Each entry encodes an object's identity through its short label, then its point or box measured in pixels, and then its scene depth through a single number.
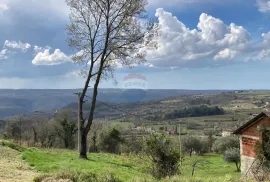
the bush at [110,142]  58.41
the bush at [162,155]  14.11
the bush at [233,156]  52.14
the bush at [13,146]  22.11
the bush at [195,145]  78.88
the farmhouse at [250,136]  28.02
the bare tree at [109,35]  22.59
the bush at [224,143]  66.31
